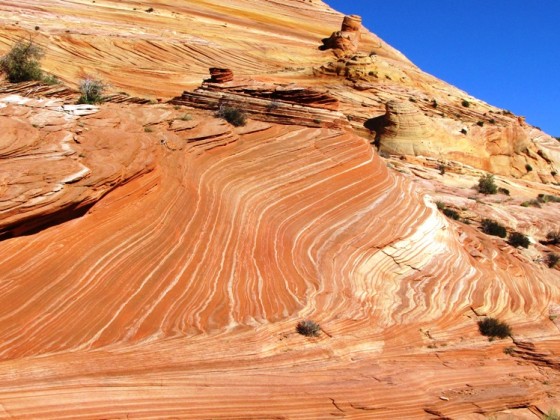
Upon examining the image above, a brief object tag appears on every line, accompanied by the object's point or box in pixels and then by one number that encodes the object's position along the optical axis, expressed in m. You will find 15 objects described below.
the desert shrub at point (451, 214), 18.52
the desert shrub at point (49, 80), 13.77
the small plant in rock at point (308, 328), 9.26
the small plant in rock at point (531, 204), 23.49
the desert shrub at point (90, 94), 12.68
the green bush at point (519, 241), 17.12
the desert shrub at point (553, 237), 18.56
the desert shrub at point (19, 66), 15.11
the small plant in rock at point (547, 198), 25.47
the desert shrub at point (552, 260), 16.20
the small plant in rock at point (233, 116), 13.89
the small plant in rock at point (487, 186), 25.25
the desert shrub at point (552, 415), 9.80
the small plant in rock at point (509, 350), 11.31
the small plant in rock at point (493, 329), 11.55
